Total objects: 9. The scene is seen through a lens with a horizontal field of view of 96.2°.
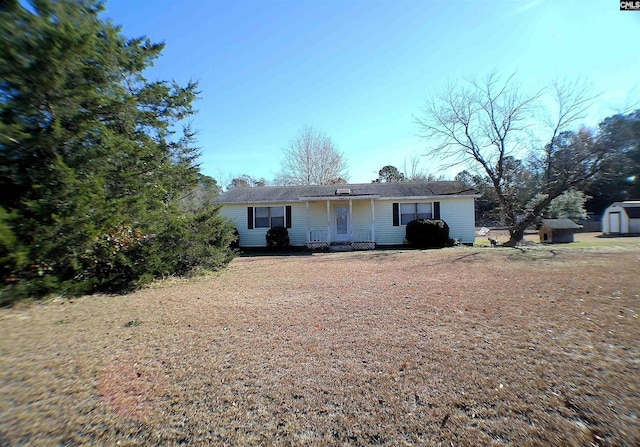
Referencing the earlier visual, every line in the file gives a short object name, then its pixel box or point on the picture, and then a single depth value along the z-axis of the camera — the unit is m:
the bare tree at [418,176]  37.28
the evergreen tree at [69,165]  5.34
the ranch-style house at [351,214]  16.12
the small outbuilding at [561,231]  17.25
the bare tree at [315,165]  30.94
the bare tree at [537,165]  14.66
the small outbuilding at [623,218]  21.62
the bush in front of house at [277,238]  15.94
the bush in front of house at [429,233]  15.02
